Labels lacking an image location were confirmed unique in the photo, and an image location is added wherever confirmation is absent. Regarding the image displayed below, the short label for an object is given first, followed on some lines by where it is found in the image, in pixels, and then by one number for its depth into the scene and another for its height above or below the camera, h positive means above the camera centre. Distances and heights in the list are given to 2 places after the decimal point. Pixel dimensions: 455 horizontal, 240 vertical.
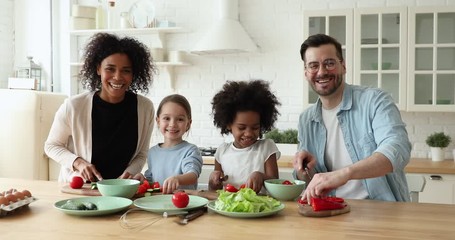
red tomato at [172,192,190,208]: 1.51 -0.31
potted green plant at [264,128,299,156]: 3.87 -0.32
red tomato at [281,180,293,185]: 1.77 -0.30
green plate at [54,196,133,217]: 1.47 -0.34
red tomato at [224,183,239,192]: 1.75 -0.32
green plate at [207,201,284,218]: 1.43 -0.34
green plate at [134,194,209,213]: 1.49 -0.34
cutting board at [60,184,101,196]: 1.81 -0.34
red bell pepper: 1.48 -0.32
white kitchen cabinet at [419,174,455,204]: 3.38 -0.62
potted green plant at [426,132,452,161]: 3.74 -0.33
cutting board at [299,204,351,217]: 1.47 -0.34
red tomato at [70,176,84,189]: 1.88 -0.32
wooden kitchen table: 1.28 -0.35
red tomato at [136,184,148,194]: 1.80 -0.33
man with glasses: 1.96 -0.11
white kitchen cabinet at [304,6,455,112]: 3.57 +0.36
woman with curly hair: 2.29 -0.09
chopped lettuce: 1.46 -0.31
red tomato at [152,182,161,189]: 1.86 -0.33
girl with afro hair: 2.19 -0.14
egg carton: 1.48 -0.33
